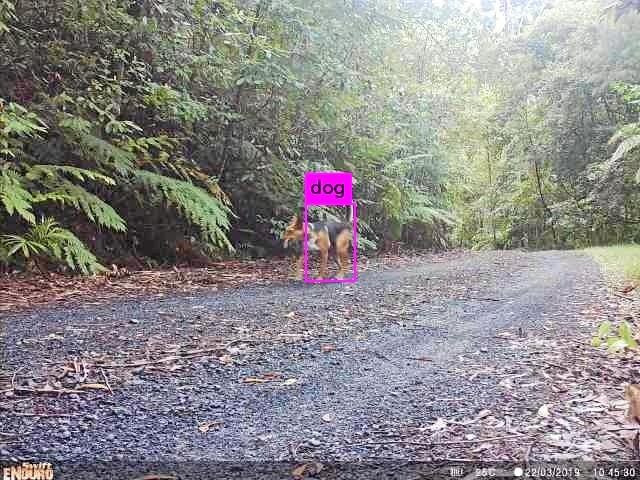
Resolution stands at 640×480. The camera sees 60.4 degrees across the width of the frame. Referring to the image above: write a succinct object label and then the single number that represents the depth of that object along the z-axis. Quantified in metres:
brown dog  6.46
